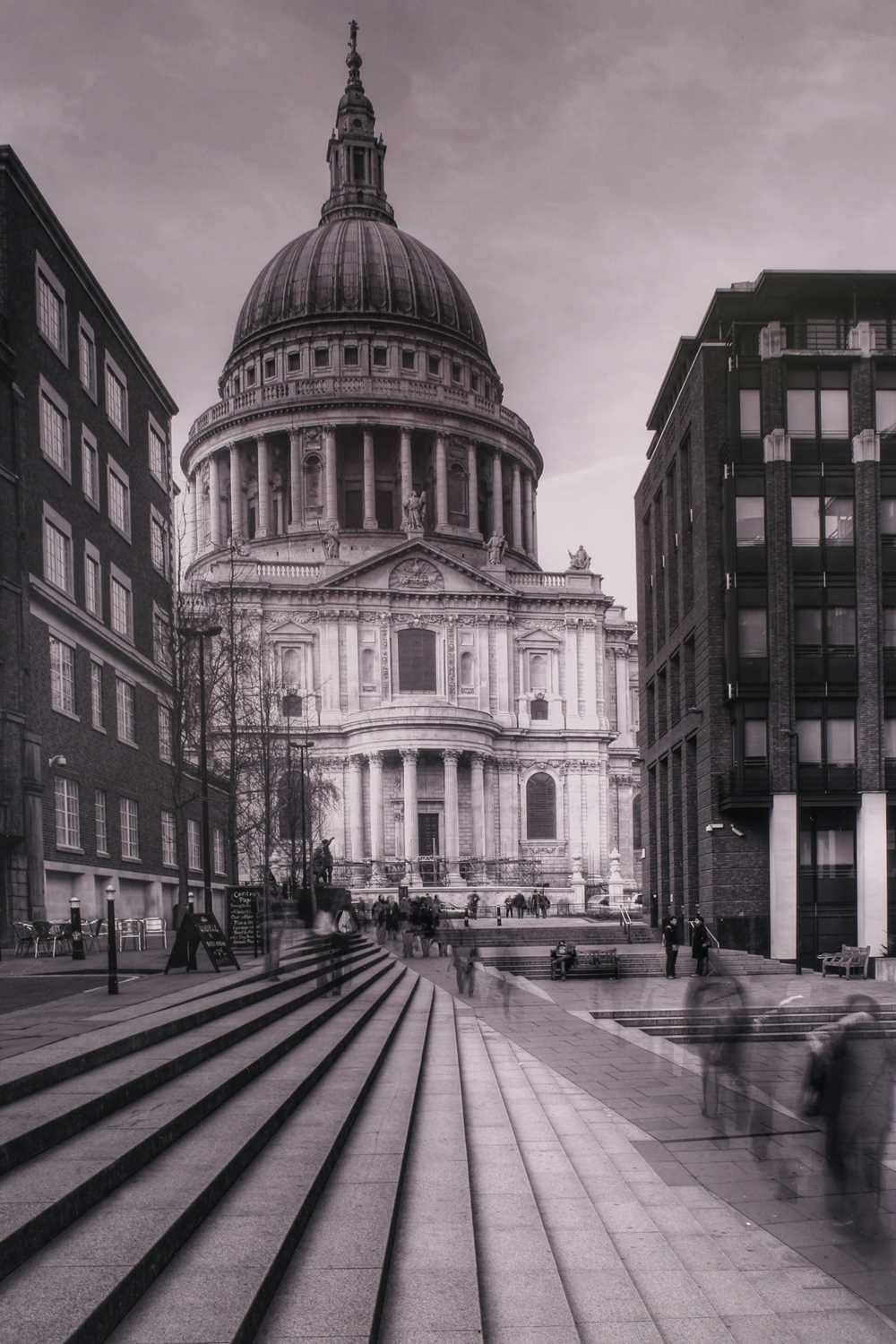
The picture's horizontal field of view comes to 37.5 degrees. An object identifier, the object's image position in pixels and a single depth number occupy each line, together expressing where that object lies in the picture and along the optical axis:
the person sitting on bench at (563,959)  34.81
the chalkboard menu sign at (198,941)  21.03
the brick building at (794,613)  42.00
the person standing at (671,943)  33.22
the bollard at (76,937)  25.34
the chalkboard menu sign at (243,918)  28.17
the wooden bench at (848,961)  33.91
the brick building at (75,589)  29.03
